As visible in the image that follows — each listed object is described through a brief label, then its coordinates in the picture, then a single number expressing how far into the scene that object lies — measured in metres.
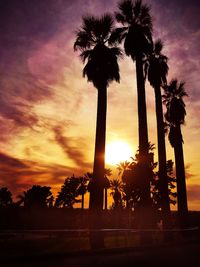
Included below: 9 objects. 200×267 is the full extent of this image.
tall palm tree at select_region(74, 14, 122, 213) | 15.37
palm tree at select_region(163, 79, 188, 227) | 23.67
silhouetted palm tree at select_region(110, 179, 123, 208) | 71.37
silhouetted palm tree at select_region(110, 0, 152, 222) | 16.89
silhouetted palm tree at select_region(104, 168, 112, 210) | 68.14
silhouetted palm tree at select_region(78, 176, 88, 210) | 79.10
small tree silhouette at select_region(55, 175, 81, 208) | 81.78
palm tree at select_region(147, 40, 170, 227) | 19.87
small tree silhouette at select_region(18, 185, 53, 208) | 75.95
